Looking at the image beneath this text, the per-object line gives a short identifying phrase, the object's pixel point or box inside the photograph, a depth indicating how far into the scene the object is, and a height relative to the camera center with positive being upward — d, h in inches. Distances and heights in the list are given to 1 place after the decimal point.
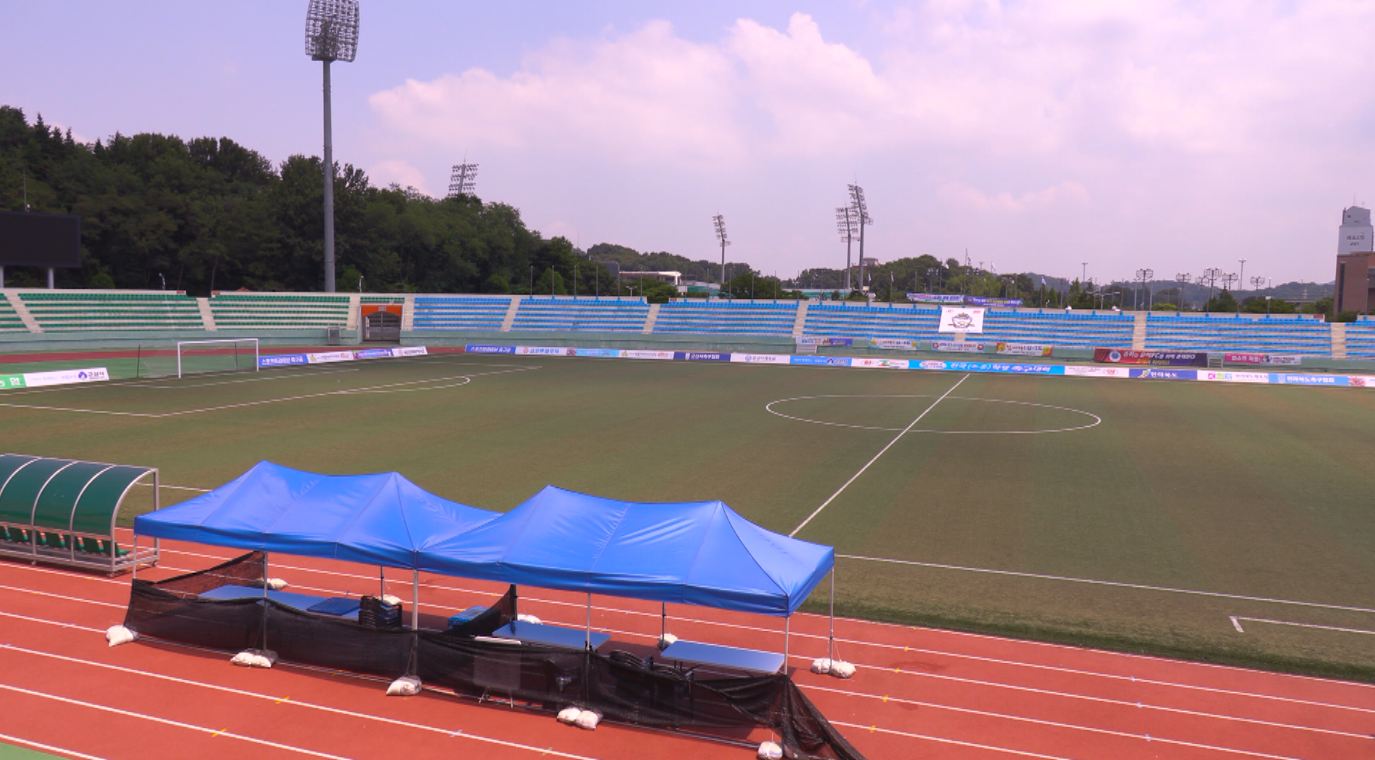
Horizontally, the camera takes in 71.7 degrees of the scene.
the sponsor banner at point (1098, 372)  2140.5 -139.1
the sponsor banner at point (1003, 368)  2198.1 -142.5
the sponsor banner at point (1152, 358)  2352.4 -114.6
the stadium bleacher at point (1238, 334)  2573.8 -55.2
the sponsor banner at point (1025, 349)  2532.0 -110.5
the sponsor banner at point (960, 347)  2632.9 -112.2
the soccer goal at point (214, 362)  1905.3 -157.7
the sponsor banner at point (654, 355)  2544.3 -150.5
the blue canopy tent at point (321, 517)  446.9 -112.7
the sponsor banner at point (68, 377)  1530.5 -157.7
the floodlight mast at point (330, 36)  2847.0 +762.5
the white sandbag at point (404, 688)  423.2 -176.2
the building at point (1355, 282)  4439.0 +174.3
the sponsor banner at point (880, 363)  2338.8 -144.8
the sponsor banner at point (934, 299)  4271.7 +34.3
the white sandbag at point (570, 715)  398.0 -175.1
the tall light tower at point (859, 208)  4899.1 +496.7
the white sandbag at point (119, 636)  472.1 -174.9
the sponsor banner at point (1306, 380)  2030.0 -136.6
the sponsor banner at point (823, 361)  2372.0 -145.1
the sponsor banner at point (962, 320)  2893.7 -40.1
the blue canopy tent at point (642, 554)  393.7 -112.7
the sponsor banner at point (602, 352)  2551.7 -149.5
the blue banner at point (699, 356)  2506.2 -149.0
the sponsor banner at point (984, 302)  4048.0 +23.3
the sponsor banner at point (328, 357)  2118.4 -153.6
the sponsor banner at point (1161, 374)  2116.1 -137.5
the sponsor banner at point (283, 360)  2003.0 -153.1
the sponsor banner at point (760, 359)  2440.9 -148.7
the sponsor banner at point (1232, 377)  2082.9 -138.9
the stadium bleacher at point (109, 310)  2331.4 -67.7
